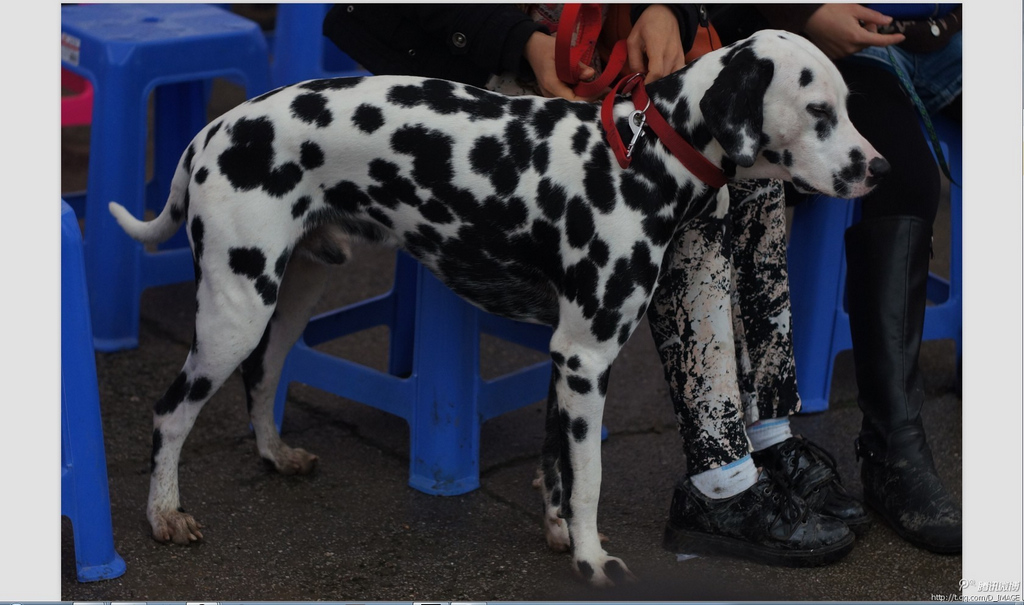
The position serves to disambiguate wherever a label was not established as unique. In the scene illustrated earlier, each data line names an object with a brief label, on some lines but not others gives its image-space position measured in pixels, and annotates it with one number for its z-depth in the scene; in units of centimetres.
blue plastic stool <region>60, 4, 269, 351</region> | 383
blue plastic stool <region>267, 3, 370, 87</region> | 416
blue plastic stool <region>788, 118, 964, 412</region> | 355
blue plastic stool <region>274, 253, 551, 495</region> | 308
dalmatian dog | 246
